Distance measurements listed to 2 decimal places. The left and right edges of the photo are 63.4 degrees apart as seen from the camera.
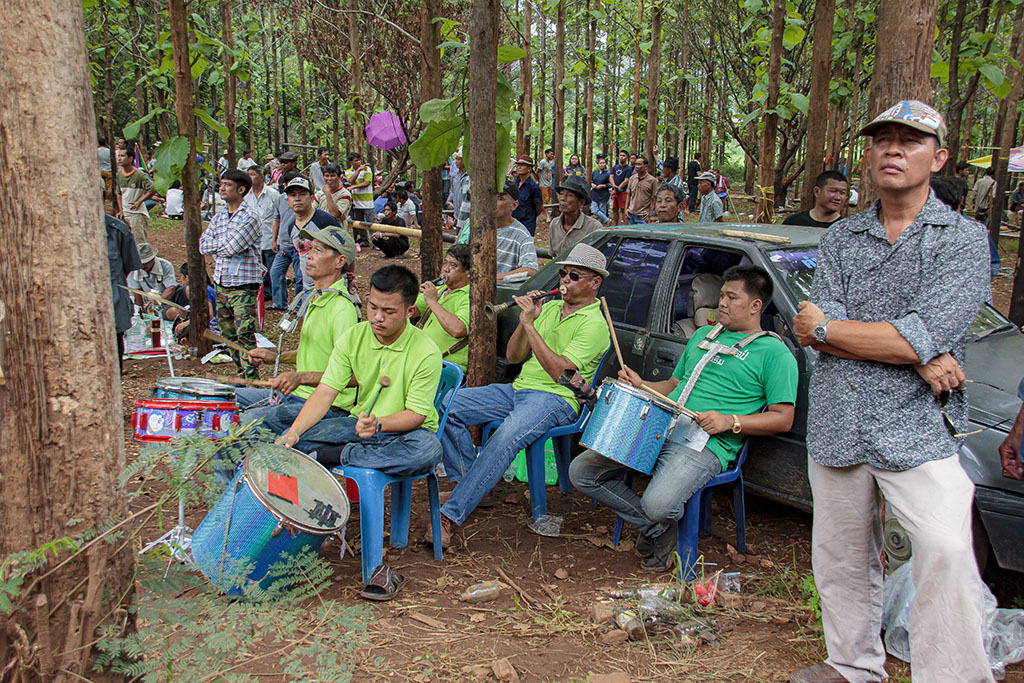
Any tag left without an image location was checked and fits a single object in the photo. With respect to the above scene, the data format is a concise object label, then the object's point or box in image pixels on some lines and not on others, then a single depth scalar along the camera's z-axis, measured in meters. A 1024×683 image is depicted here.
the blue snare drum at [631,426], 3.91
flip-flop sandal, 3.80
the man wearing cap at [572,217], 7.72
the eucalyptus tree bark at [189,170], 7.06
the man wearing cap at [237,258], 7.44
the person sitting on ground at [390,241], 15.21
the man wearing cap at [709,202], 11.21
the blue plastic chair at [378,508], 3.89
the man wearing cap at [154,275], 8.95
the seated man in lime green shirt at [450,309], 5.46
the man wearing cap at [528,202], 11.18
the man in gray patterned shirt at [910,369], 2.59
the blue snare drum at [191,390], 4.21
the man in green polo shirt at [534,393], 4.47
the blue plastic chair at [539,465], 4.67
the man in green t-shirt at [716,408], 3.99
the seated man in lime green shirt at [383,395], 4.02
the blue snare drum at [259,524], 3.35
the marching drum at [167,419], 3.99
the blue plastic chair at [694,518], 4.05
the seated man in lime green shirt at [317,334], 4.47
